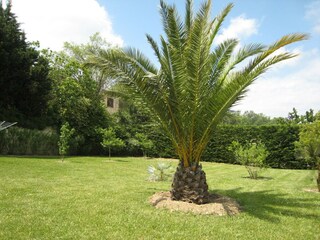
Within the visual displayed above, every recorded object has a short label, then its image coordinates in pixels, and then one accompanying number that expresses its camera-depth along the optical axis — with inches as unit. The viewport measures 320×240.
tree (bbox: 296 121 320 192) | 407.8
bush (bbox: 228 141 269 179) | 558.6
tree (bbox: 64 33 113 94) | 1494.8
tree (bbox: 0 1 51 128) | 818.7
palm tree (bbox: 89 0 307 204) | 275.4
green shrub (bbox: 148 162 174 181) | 482.3
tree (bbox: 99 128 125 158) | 842.8
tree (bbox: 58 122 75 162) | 705.6
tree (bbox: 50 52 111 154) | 988.6
